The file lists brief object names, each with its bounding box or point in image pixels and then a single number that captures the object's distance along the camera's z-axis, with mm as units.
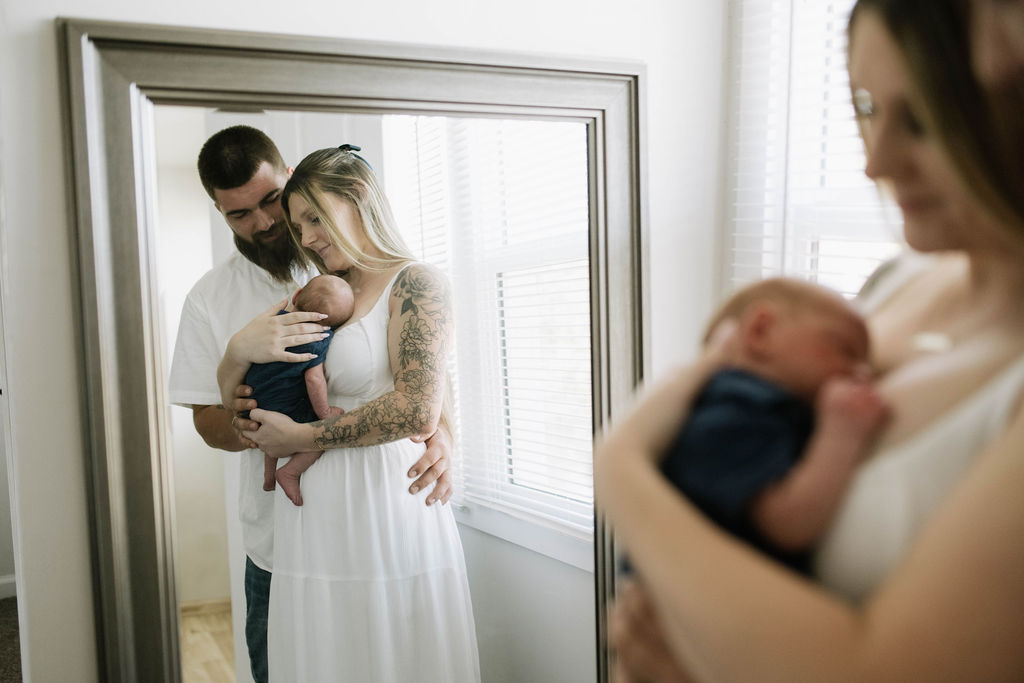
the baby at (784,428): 496
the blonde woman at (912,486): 445
